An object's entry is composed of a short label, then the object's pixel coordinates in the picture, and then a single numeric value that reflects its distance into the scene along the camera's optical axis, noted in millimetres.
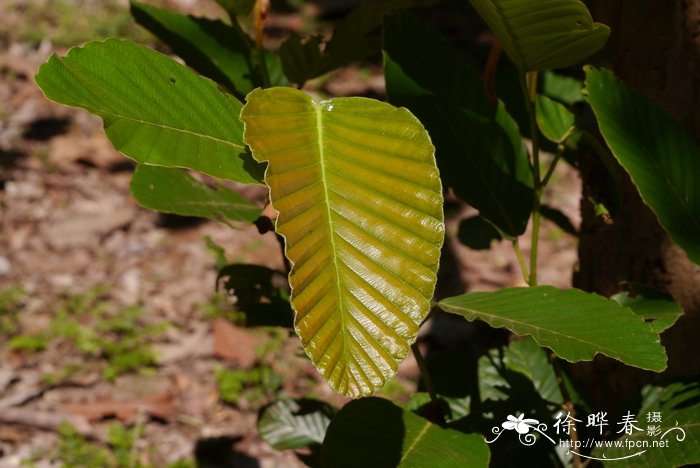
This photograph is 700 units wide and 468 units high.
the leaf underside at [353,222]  1365
